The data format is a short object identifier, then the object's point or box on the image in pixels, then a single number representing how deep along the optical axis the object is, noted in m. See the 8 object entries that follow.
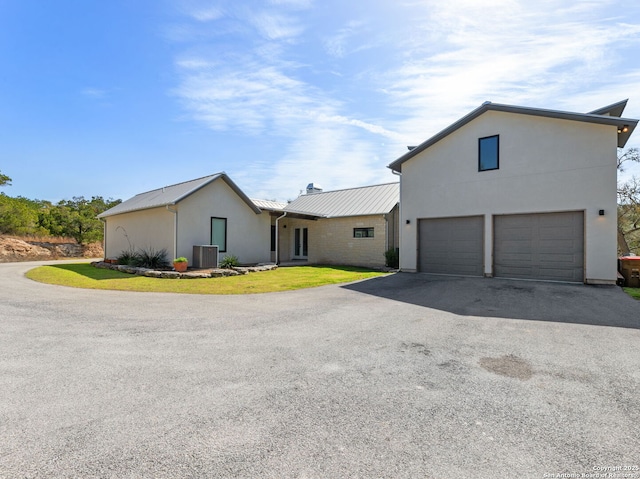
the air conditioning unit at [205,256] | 14.48
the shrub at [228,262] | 14.78
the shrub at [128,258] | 15.52
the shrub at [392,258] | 15.98
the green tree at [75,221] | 27.56
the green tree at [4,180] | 25.03
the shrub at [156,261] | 15.02
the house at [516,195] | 10.40
